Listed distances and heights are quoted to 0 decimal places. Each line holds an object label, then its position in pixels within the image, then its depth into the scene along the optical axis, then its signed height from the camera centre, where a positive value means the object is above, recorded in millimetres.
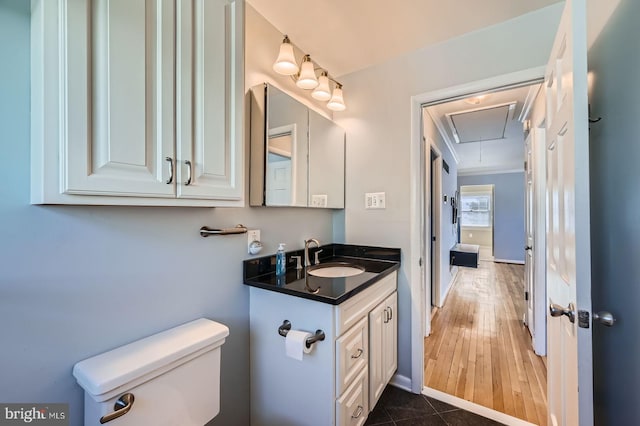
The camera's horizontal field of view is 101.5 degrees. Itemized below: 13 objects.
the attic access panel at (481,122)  2772 +1109
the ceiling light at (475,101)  2483 +1090
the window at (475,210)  6956 +86
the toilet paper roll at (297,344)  1164 -584
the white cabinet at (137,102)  673 +355
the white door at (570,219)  847 -25
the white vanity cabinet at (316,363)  1190 -744
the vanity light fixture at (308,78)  1477 +871
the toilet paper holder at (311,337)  1171 -562
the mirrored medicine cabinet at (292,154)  1475 +393
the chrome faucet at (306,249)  1769 -240
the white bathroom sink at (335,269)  1745 -384
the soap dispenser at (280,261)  1567 -280
